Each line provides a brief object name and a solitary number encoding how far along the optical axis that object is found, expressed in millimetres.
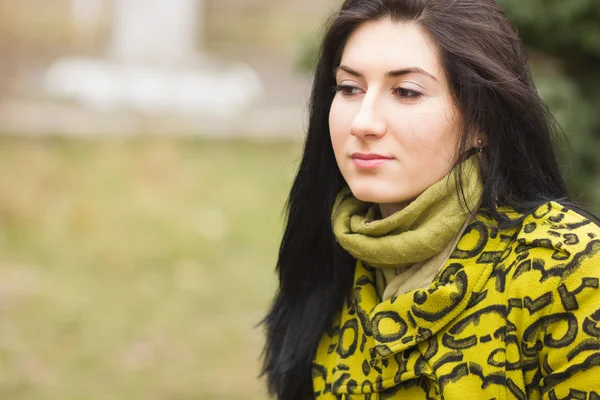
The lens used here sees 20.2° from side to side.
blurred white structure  22861
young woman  3734
